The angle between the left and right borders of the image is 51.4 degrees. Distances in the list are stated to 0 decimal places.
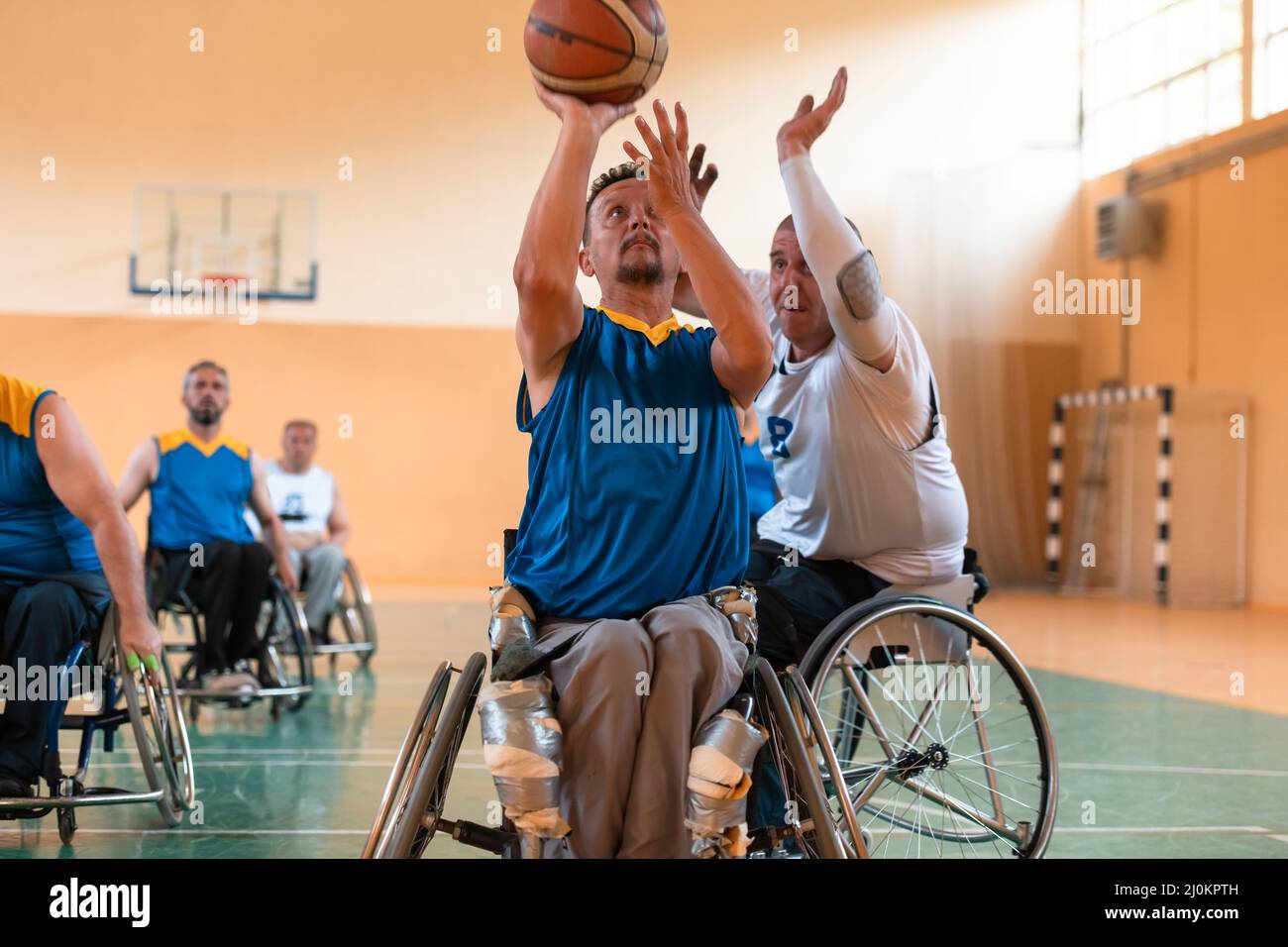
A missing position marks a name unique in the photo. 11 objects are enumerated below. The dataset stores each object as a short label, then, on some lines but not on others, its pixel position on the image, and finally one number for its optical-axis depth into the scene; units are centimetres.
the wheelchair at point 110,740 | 269
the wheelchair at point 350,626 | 587
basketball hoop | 1198
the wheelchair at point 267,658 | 457
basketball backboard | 1184
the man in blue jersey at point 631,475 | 174
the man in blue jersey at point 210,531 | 462
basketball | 200
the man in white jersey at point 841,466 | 248
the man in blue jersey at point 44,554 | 266
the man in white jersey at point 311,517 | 612
